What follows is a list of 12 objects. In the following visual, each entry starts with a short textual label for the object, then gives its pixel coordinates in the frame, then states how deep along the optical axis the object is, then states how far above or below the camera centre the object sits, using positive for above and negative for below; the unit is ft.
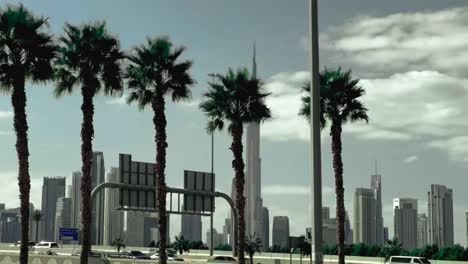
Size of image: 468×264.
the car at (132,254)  297.59 -10.87
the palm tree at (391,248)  347.56 -9.43
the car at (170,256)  293.96 -11.32
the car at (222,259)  249.14 -10.45
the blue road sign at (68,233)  269.44 -2.49
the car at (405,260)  227.81 -9.10
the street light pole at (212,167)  253.55 +19.98
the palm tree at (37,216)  565.99 +7.01
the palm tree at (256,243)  401.25 -9.12
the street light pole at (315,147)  57.77 +6.01
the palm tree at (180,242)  500.08 -10.49
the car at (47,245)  359.76 -8.90
